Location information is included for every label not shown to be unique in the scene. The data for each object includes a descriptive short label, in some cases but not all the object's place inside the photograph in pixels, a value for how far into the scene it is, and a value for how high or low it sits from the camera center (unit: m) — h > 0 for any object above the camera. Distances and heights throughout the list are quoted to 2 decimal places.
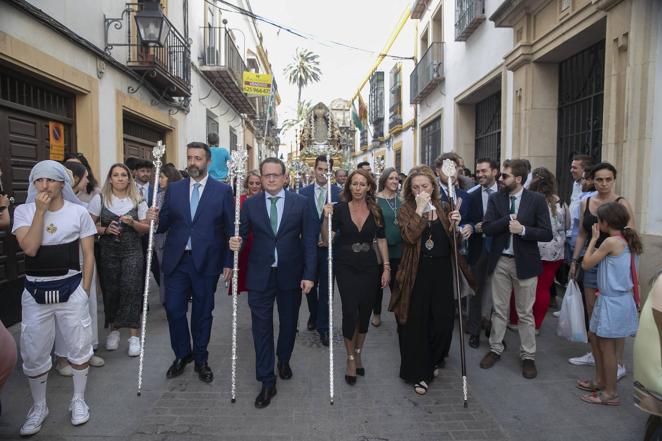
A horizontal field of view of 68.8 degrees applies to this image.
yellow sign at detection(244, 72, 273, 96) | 13.45 +3.09
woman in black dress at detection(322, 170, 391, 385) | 4.18 -0.57
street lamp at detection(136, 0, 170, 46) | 8.02 +2.86
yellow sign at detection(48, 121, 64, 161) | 6.86 +0.80
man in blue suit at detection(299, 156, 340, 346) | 5.43 -1.02
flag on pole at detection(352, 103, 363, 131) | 23.77 +3.74
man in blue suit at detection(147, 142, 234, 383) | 4.20 -0.46
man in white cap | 3.35 -0.63
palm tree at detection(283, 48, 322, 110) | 55.69 +14.32
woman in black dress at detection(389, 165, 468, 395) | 4.09 -0.78
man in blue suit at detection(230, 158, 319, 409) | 3.96 -0.50
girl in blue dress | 3.76 -0.80
